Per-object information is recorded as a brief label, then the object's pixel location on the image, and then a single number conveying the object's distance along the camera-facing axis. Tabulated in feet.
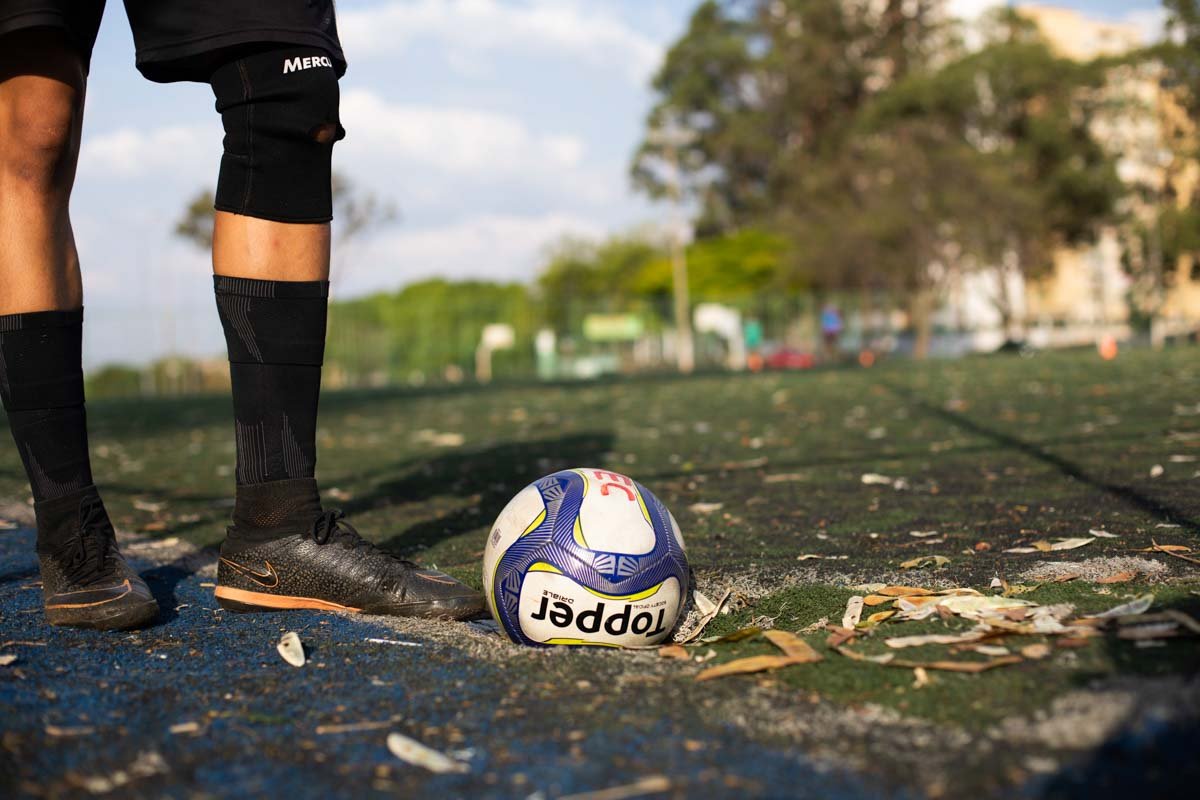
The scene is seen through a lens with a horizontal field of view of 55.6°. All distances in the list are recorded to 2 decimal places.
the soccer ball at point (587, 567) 8.11
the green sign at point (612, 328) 134.21
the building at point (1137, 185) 141.49
